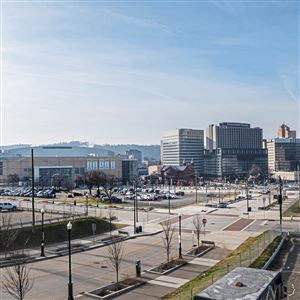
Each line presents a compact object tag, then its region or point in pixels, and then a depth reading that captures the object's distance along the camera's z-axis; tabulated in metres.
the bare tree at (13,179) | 154.15
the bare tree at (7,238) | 34.32
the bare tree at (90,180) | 106.07
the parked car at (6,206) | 64.81
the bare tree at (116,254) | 25.68
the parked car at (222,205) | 75.89
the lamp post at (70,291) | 21.16
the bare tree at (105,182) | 83.19
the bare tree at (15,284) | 20.20
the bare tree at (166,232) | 31.24
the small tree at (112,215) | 46.67
